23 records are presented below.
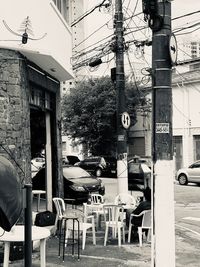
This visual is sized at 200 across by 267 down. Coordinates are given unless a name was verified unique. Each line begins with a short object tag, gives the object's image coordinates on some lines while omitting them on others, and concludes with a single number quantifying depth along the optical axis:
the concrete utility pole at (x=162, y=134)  5.70
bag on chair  9.05
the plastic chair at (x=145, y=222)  9.30
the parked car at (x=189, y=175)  24.33
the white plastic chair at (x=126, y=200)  10.85
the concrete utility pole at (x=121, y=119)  13.09
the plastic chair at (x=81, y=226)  8.95
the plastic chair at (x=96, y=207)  10.65
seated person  9.52
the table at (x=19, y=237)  6.33
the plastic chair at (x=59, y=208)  9.63
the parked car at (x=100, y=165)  31.30
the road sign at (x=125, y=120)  13.26
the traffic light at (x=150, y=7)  5.66
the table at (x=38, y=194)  13.07
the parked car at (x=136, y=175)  20.67
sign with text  5.72
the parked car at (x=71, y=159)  35.88
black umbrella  4.10
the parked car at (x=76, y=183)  15.71
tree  33.38
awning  8.94
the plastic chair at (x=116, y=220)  9.41
